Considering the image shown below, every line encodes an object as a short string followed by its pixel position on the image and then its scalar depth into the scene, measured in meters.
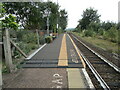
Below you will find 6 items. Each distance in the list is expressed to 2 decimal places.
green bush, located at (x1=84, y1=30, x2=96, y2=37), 28.98
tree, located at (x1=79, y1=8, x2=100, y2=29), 65.75
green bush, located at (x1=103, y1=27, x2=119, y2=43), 16.07
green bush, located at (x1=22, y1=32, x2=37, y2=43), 10.36
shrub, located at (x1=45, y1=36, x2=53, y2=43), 12.93
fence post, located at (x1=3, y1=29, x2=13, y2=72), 3.85
